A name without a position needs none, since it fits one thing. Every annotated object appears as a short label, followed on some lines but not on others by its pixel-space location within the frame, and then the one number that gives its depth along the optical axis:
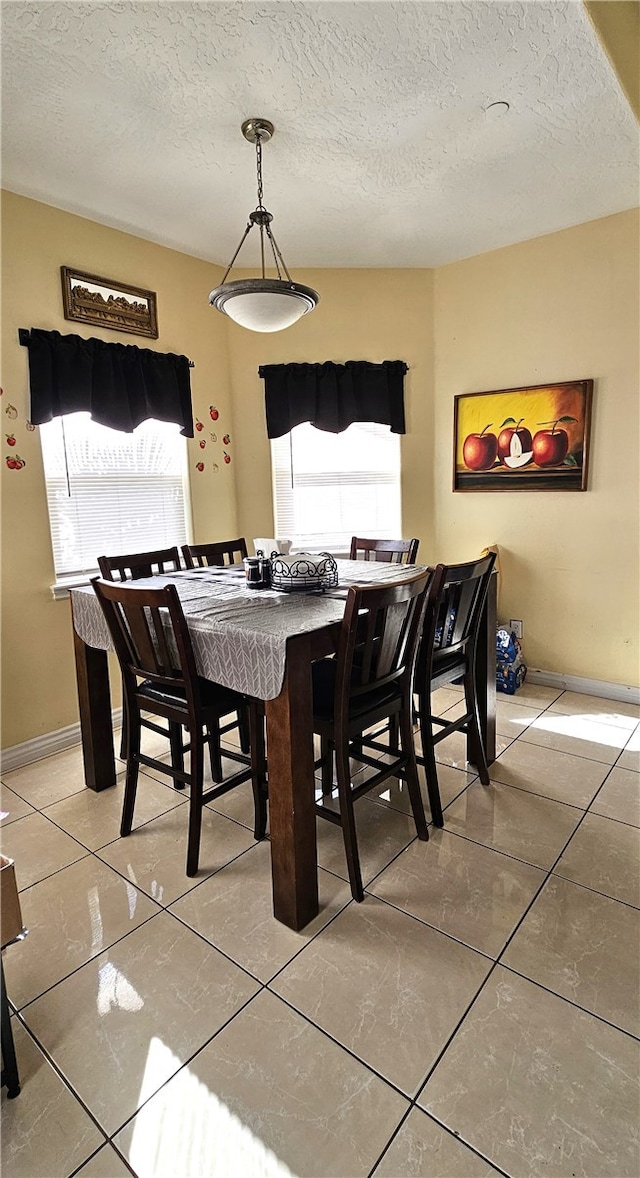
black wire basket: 2.25
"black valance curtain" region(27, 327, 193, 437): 2.77
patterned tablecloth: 1.61
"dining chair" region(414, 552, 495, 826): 2.02
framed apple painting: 3.30
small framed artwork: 2.89
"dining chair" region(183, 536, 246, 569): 2.99
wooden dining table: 1.59
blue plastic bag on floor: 3.49
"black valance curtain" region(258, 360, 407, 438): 3.68
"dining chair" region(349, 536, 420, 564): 2.94
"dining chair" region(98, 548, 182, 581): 2.53
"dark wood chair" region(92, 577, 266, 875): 1.78
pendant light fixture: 2.03
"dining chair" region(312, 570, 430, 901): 1.68
